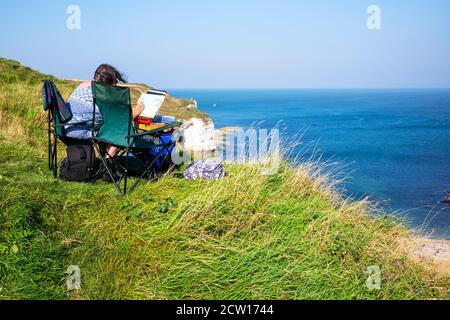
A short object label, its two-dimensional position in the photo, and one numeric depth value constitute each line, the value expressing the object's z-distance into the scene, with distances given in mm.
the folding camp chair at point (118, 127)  5043
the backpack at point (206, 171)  5809
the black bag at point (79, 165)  5809
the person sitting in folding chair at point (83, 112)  5992
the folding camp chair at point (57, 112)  5738
